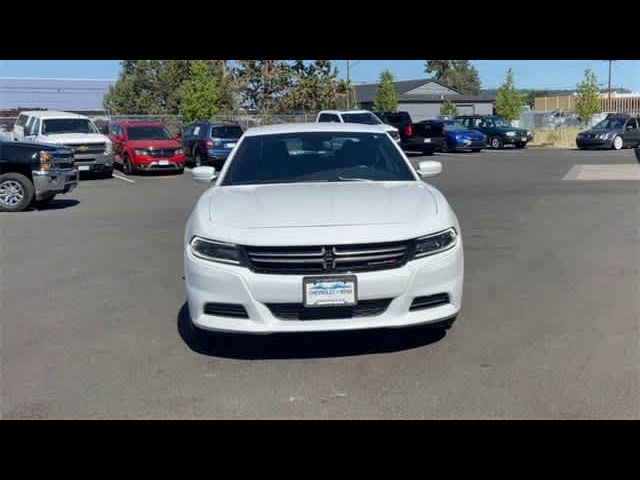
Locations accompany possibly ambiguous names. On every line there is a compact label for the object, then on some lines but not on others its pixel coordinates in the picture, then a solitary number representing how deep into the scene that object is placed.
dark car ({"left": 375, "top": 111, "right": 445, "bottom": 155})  33.47
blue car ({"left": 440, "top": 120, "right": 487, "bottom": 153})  34.69
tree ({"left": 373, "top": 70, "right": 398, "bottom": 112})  56.41
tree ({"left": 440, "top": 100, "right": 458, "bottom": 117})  61.53
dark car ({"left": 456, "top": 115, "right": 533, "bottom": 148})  37.44
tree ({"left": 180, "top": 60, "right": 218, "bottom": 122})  38.81
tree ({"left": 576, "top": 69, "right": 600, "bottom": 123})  45.31
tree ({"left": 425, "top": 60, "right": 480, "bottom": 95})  110.06
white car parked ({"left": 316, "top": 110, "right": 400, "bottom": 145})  29.52
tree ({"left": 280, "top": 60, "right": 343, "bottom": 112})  53.12
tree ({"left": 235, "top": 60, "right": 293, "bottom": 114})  52.41
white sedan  4.97
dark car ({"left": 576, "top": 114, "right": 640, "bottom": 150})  34.59
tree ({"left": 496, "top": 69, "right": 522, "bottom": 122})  49.75
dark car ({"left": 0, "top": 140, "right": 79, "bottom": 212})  14.19
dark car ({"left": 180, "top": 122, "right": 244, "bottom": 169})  24.72
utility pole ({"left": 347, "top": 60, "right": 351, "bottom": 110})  52.34
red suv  23.05
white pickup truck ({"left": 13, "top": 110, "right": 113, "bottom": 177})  21.64
